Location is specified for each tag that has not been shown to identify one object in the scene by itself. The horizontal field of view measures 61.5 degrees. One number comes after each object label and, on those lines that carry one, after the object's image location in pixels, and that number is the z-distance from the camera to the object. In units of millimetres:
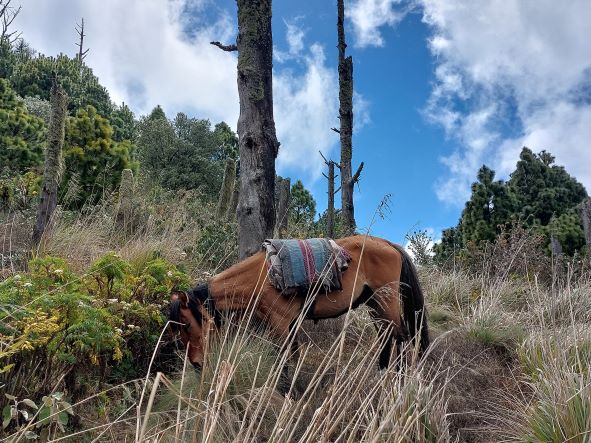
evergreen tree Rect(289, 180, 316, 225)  38588
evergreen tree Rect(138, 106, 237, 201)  29406
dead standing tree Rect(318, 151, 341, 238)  10077
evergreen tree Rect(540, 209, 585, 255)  16797
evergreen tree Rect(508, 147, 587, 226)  19984
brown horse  3482
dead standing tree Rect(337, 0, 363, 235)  10645
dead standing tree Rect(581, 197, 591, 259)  11470
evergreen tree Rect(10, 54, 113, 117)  32719
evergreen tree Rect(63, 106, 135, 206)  11883
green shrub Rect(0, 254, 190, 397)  2656
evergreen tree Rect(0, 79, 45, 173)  15156
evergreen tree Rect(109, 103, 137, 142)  28616
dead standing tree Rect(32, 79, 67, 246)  6350
